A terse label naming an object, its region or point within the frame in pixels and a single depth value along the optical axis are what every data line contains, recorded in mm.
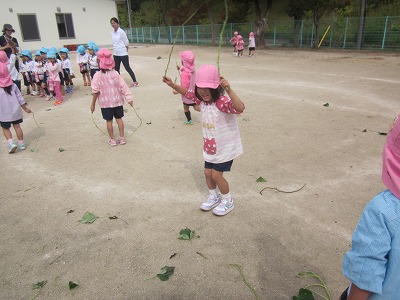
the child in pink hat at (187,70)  6104
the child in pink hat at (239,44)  19625
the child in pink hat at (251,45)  18836
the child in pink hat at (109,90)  5407
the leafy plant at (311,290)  2424
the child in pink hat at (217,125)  3041
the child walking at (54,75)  9055
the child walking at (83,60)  11055
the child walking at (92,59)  10156
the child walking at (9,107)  5480
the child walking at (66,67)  10289
